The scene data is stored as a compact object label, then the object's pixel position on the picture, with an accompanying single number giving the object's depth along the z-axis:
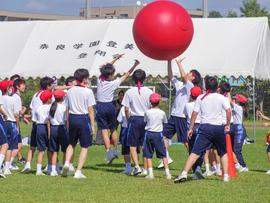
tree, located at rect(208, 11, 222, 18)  112.19
